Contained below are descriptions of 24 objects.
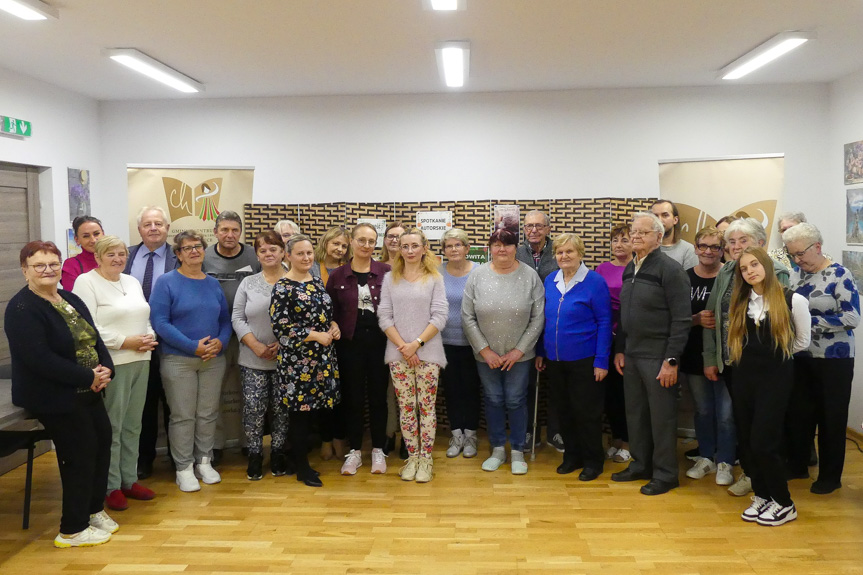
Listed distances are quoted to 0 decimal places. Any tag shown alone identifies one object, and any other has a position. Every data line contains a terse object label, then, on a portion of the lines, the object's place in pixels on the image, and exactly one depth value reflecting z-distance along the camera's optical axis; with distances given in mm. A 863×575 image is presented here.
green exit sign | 4941
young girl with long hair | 3371
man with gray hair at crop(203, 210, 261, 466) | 4348
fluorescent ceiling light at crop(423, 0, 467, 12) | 3553
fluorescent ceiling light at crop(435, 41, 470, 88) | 4453
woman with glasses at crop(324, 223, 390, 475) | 4188
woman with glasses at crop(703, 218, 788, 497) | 3725
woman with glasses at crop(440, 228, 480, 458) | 4477
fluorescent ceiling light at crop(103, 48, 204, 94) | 4504
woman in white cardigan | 3607
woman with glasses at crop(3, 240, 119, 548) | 3080
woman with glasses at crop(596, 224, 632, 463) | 4527
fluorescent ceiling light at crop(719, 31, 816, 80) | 4282
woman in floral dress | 3848
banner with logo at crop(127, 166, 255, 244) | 5754
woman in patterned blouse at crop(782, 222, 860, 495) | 3760
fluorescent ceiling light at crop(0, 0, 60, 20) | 3479
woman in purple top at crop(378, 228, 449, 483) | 4074
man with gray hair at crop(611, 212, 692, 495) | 3777
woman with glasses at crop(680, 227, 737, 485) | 4043
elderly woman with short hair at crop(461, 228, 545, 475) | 4195
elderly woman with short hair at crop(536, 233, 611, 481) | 4078
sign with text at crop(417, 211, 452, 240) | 5633
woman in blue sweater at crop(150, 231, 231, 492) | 3912
